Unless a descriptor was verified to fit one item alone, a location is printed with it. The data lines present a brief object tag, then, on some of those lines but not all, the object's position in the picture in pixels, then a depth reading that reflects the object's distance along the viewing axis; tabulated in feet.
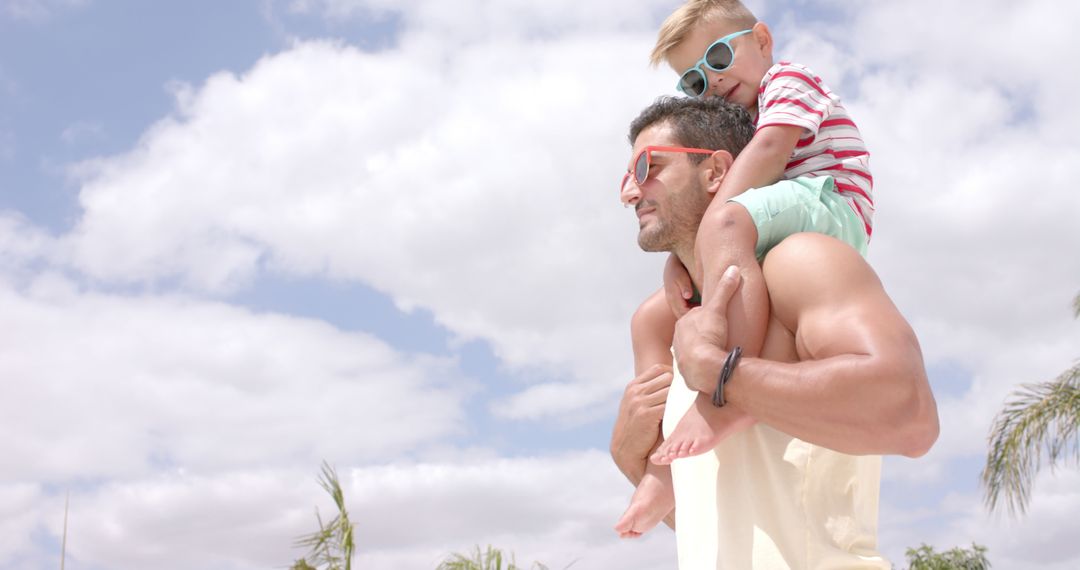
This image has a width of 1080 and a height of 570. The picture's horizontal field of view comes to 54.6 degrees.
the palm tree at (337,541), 28.09
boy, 9.16
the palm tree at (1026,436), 37.35
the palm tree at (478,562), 30.96
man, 8.09
